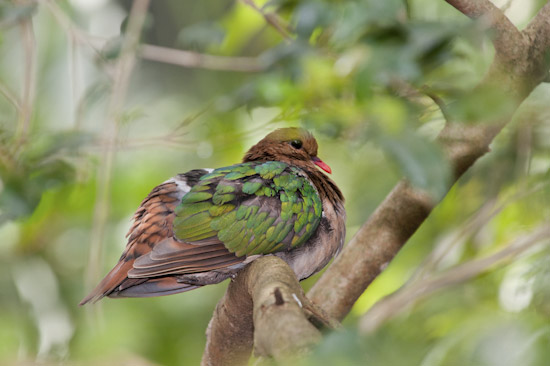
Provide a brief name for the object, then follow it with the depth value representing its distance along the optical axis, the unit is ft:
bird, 16.16
